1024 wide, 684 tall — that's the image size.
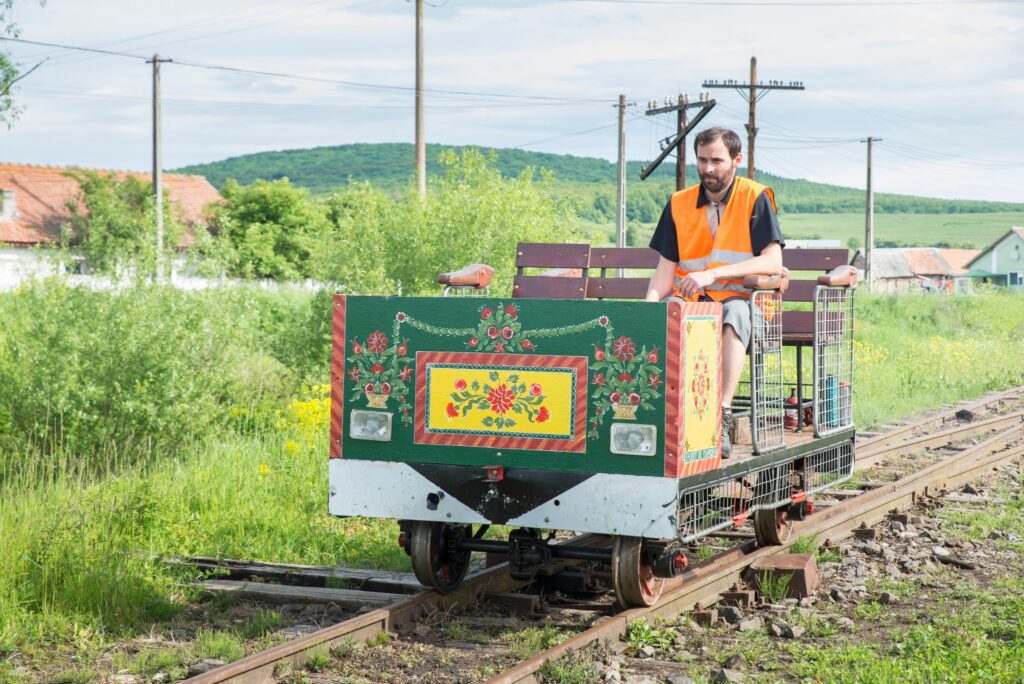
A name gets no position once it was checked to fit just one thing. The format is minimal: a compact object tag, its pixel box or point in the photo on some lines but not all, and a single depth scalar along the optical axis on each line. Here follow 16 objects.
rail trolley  5.91
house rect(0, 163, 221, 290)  60.69
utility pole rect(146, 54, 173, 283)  33.97
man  6.68
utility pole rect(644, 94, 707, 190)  34.88
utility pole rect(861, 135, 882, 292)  62.16
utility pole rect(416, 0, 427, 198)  23.31
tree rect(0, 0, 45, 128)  13.76
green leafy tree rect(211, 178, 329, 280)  69.31
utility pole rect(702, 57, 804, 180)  40.78
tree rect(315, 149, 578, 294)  20.38
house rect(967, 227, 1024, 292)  128.88
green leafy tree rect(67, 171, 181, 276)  13.04
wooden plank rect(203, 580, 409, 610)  6.92
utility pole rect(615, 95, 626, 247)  39.94
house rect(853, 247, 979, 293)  124.35
